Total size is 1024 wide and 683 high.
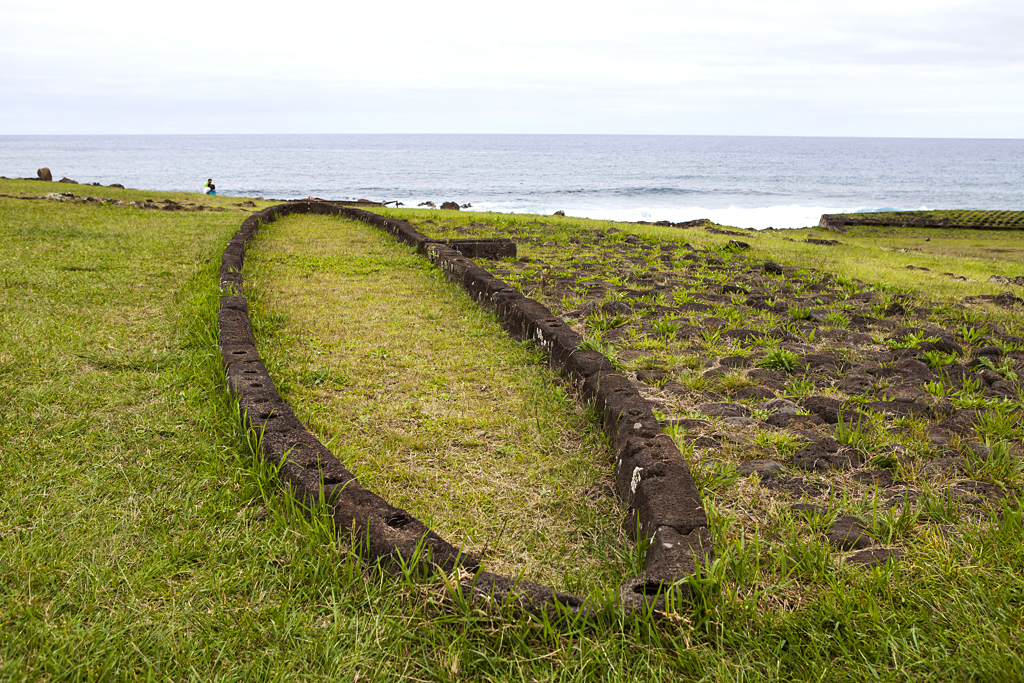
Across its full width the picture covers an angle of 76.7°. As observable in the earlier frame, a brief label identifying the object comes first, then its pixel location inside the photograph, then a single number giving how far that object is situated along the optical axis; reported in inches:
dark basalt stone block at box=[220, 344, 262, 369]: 161.3
